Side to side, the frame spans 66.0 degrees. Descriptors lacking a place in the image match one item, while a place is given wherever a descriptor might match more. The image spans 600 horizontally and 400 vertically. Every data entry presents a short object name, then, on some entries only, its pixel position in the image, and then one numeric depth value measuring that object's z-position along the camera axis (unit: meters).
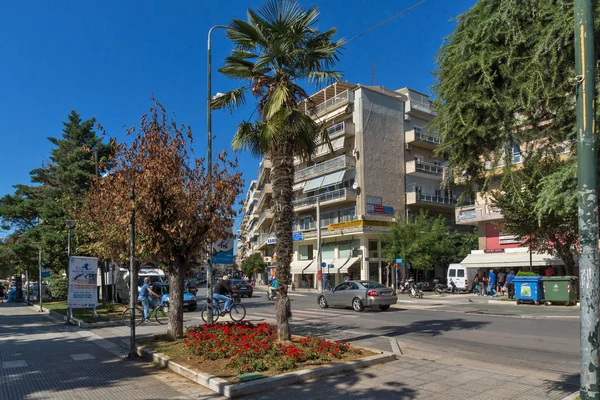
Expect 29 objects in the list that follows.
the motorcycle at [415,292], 30.80
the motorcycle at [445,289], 35.12
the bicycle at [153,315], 17.21
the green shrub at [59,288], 34.72
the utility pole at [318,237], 40.09
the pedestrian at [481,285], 31.98
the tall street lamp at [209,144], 13.73
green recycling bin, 21.56
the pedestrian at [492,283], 30.12
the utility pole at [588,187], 3.95
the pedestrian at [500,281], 31.97
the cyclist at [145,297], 16.92
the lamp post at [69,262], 17.50
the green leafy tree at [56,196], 25.83
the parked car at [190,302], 23.09
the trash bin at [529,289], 22.95
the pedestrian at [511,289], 27.42
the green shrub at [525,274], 24.84
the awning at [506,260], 31.17
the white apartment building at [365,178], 44.31
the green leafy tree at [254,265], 75.69
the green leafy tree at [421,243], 37.81
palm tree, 10.26
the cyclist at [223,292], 16.86
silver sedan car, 20.86
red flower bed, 8.00
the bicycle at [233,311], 16.89
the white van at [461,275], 36.31
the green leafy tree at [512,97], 4.65
